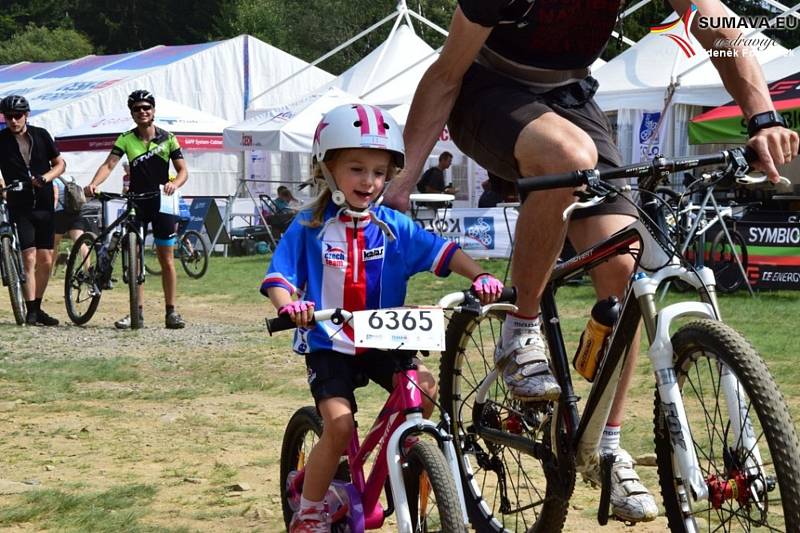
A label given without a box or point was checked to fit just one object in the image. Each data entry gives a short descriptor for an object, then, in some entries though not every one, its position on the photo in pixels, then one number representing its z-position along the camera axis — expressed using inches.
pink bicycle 133.0
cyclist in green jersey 442.0
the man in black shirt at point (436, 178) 864.9
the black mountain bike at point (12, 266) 453.1
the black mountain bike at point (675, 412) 116.7
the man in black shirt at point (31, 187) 450.5
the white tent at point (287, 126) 872.9
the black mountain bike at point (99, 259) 445.1
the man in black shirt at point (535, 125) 146.2
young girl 148.6
